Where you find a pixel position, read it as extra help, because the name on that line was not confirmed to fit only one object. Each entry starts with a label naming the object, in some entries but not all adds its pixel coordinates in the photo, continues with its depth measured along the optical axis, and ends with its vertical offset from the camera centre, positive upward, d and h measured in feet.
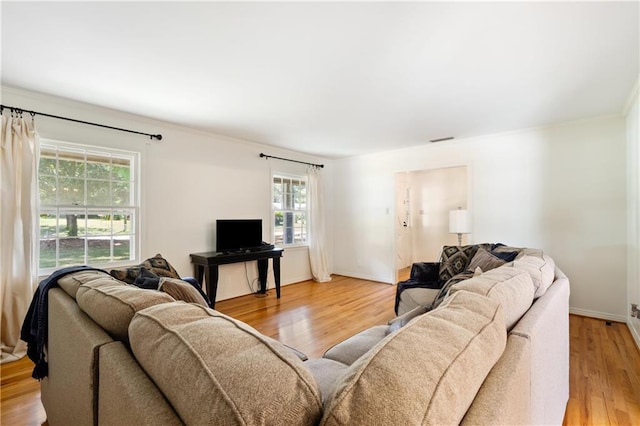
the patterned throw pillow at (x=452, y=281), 5.58 -1.45
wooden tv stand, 12.13 -2.03
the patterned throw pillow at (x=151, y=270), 6.67 -1.35
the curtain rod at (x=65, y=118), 8.95 +3.18
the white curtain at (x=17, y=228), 8.67 -0.37
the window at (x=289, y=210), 17.09 +0.26
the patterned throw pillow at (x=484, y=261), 7.77 -1.28
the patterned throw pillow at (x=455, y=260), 10.00 -1.58
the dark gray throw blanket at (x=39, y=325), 5.45 -2.06
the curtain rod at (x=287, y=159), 15.99 +3.12
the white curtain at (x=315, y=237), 18.30 -1.39
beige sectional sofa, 1.80 -1.13
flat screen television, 13.61 -0.93
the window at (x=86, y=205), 9.95 +0.33
